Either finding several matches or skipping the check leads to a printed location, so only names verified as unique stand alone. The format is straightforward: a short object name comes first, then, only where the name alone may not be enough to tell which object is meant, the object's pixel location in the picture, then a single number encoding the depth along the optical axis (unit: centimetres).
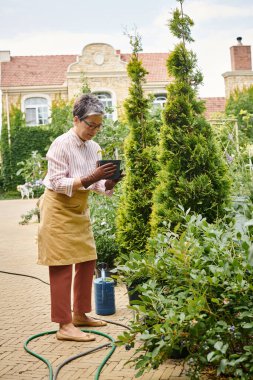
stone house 2797
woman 391
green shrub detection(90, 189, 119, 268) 621
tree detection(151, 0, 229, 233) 417
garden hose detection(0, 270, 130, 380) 323
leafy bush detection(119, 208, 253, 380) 266
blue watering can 467
